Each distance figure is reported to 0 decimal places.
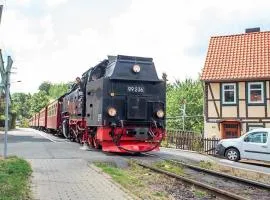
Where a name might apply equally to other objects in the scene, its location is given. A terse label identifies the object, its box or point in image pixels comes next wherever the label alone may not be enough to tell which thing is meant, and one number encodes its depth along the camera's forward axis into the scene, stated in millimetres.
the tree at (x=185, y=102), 46769
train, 16266
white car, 19297
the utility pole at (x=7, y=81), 13594
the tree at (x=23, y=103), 132125
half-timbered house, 28547
